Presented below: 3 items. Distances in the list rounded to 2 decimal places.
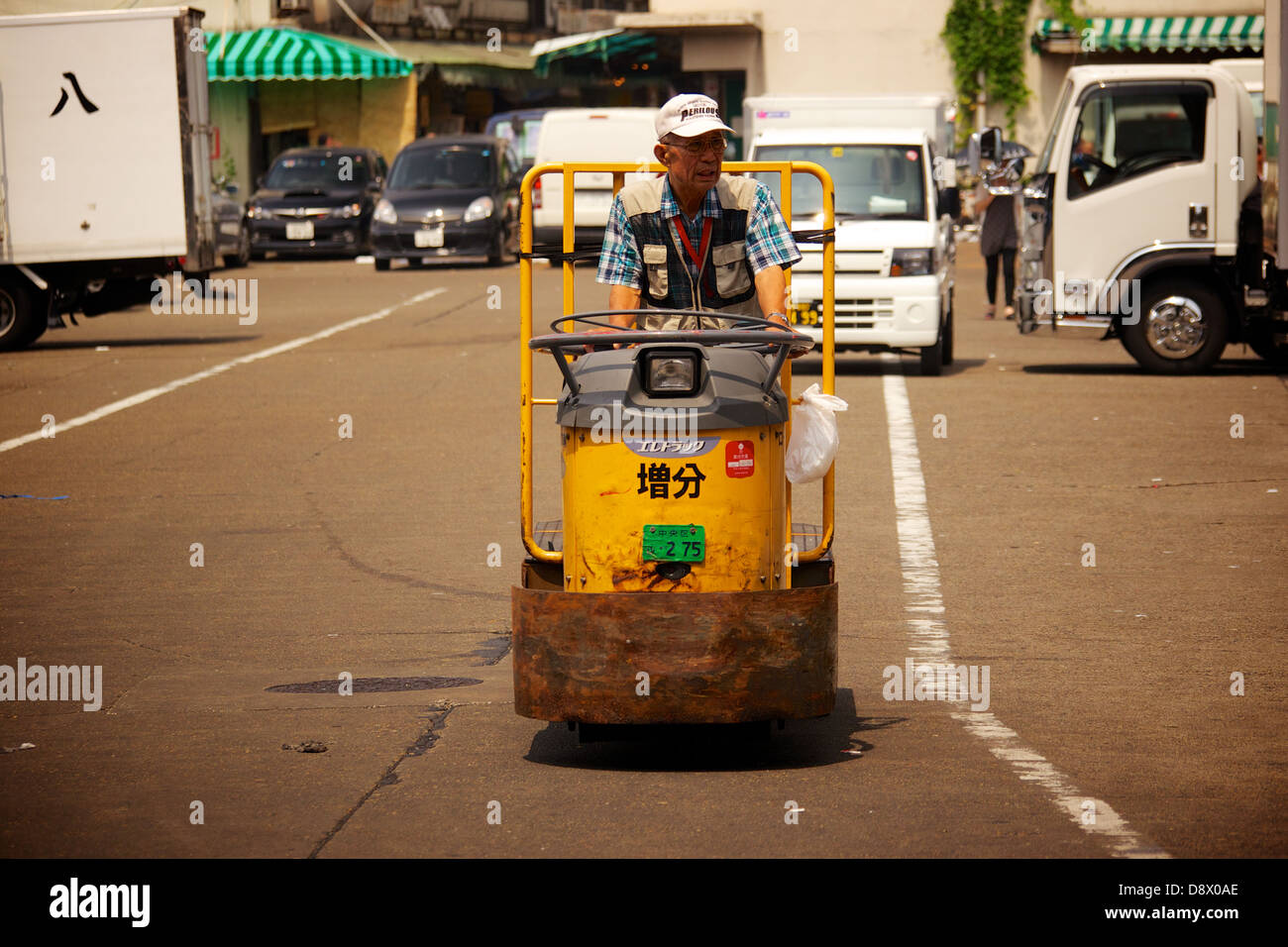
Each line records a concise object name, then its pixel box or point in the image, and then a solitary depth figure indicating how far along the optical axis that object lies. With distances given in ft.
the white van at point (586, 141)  105.40
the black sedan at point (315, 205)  114.01
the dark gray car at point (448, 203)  104.37
